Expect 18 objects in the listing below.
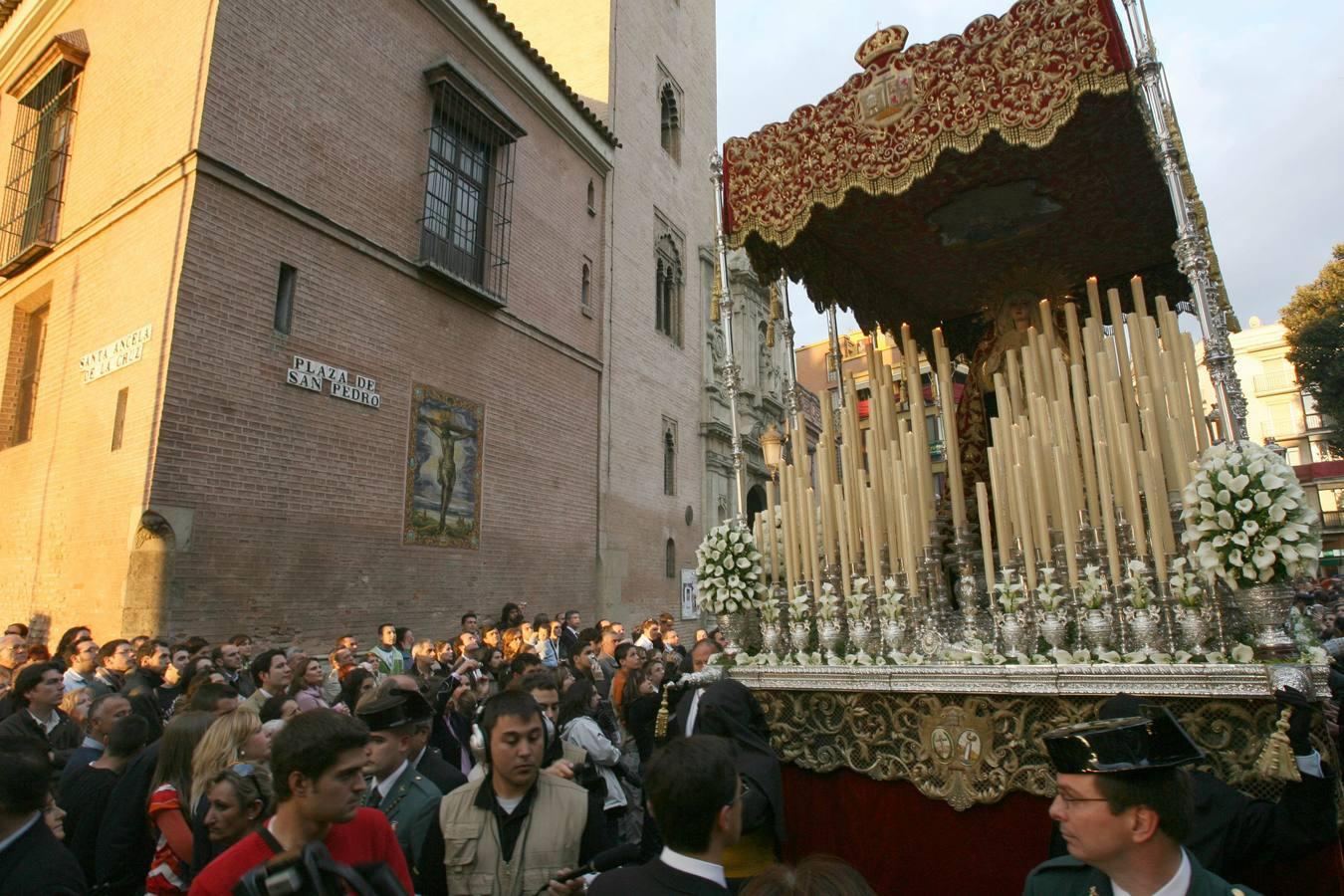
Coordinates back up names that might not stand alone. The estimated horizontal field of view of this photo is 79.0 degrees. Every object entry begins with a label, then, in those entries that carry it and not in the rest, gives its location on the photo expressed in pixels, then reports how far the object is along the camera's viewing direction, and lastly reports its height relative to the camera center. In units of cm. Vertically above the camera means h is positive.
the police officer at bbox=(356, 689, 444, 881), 308 -56
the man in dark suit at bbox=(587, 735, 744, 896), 203 -52
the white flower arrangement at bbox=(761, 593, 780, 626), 531 +2
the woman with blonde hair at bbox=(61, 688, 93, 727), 545 -51
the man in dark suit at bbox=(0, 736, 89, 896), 227 -59
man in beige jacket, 257 -65
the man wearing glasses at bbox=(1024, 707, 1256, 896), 186 -45
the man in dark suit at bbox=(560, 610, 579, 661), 1159 -25
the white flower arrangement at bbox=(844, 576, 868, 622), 487 +5
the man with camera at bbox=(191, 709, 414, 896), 198 -48
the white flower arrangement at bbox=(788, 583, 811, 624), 513 +4
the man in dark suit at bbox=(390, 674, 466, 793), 333 -58
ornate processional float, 364 +71
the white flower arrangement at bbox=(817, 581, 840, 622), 500 +6
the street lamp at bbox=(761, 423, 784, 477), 609 +139
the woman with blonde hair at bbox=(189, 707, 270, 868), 279 -48
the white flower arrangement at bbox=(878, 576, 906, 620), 473 +5
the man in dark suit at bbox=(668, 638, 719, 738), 404 -48
